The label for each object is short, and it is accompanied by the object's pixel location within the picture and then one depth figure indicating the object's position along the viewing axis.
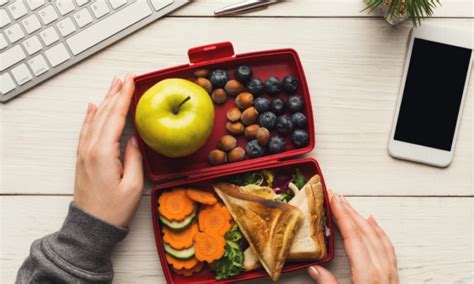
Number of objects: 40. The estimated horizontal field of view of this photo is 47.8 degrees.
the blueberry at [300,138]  1.04
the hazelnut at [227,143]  1.05
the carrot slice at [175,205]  1.02
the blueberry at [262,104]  1.04
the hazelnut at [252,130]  1.05
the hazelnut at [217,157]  1.04
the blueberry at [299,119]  1.04
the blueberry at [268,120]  1.04
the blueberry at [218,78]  1.05
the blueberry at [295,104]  1.05
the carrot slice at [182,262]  1.04
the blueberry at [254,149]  1.04
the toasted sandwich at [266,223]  1.03
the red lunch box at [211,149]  1.04
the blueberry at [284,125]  1.05
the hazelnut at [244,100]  1.04
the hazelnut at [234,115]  1.05
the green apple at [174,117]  0.94
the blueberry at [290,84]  1.05
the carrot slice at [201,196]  1.04
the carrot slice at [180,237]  1.03
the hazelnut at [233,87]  1.05
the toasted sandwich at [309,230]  1.04
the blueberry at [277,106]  1.05
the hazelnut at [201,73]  1.05
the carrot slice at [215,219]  1.04
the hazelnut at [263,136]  1.04
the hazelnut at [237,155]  1.05
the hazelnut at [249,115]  1.04
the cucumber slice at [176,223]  1.03
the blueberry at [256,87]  1.05
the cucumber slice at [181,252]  1.03
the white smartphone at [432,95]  1.09
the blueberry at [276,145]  1.04
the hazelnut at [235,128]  1.05
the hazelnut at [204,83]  1.04
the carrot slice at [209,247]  1.02
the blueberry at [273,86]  1.05
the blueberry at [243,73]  1.05
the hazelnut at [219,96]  1.05
